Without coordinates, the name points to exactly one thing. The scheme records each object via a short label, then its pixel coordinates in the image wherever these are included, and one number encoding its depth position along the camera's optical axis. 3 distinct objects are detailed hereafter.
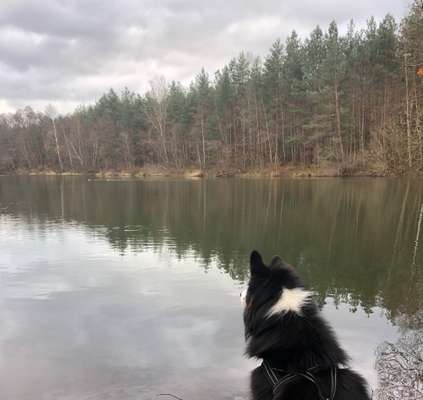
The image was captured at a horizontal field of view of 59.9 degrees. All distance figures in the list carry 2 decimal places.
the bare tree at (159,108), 73.79
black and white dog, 2.62
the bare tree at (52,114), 96.31
